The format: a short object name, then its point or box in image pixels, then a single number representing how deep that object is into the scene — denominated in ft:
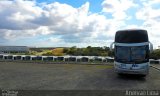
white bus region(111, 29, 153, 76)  24.10
